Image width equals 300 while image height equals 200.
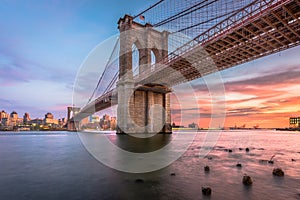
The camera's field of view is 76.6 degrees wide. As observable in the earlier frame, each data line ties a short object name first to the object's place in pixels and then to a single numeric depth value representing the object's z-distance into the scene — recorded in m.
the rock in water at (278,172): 9.25
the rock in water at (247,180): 7.72
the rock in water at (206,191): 6.55
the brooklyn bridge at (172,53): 17.96
